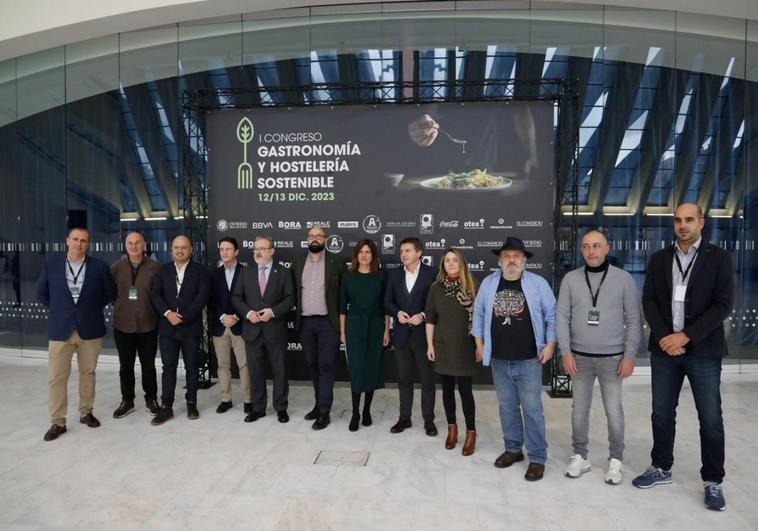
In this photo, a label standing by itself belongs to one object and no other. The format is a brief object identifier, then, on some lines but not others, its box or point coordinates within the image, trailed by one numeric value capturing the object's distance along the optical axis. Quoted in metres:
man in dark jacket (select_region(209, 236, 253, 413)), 4.59
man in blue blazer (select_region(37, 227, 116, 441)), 4.02
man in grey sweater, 3.08
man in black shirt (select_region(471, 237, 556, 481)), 3.19
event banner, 5.05
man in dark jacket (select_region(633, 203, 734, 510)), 2.81
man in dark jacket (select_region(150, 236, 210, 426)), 4.34
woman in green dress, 4.10
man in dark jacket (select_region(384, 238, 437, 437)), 3.93
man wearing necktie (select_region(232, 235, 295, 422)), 4.31
